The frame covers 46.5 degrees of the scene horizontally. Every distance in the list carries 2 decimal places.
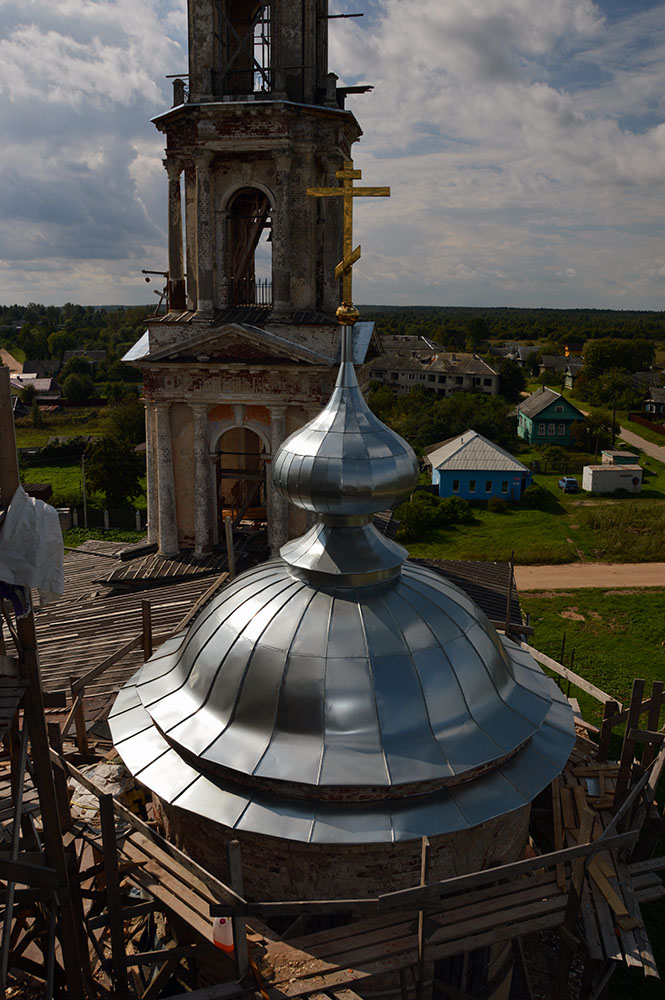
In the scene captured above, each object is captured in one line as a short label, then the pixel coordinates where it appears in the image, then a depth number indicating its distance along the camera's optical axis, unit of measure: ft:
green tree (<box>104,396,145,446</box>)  160.64
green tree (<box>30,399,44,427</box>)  243.60
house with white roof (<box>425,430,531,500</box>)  145.18
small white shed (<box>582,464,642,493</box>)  154.20
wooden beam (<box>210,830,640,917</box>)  18.31
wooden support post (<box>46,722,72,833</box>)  22.34
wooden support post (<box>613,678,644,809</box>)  27.68
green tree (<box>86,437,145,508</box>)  137.49
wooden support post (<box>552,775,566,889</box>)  27.66
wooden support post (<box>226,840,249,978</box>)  18.63
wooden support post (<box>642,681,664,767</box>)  30.30
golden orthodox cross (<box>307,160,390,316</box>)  25.04
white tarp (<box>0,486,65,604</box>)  18.56
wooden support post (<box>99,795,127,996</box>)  20.57
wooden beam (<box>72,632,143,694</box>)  32.61
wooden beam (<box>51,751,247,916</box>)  18.56
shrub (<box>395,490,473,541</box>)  127.65
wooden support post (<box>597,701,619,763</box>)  33.35
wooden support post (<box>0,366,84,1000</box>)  18.84
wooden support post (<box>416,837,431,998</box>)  19.01
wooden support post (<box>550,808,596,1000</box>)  21.17
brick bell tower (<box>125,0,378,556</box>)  58.23
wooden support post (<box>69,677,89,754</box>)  31.63
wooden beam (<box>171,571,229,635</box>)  40.65
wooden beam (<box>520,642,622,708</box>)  45.96
